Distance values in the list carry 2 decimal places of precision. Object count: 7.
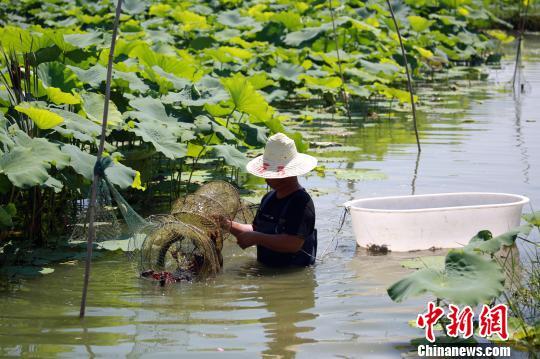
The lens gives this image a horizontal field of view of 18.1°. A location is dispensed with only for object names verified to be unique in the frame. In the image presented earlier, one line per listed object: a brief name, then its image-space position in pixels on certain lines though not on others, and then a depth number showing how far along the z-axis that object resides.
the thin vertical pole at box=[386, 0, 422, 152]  15.29
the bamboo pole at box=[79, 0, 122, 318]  7.56
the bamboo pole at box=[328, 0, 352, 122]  18.66
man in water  9.36
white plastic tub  10.02
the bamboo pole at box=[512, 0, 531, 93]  21.20
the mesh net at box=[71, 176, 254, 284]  8.94
